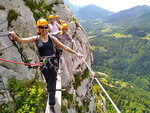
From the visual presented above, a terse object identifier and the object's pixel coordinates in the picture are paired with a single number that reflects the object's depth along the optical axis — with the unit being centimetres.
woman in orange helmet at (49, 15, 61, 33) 1017
